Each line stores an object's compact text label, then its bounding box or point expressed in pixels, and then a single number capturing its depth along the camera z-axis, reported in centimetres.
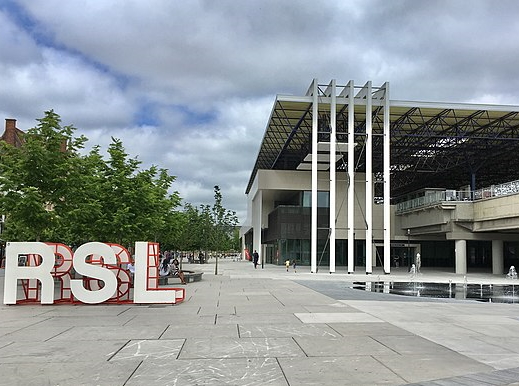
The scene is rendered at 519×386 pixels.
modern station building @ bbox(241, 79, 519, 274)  4444
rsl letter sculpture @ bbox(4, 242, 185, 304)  1694
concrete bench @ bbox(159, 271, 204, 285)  2597
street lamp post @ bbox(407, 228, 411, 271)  6544
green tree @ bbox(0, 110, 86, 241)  2012
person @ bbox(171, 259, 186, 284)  2705
